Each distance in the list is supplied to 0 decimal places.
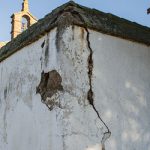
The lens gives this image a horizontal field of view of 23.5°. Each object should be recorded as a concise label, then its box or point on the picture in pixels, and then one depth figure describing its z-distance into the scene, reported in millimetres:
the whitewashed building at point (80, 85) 4156
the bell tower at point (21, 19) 19453
